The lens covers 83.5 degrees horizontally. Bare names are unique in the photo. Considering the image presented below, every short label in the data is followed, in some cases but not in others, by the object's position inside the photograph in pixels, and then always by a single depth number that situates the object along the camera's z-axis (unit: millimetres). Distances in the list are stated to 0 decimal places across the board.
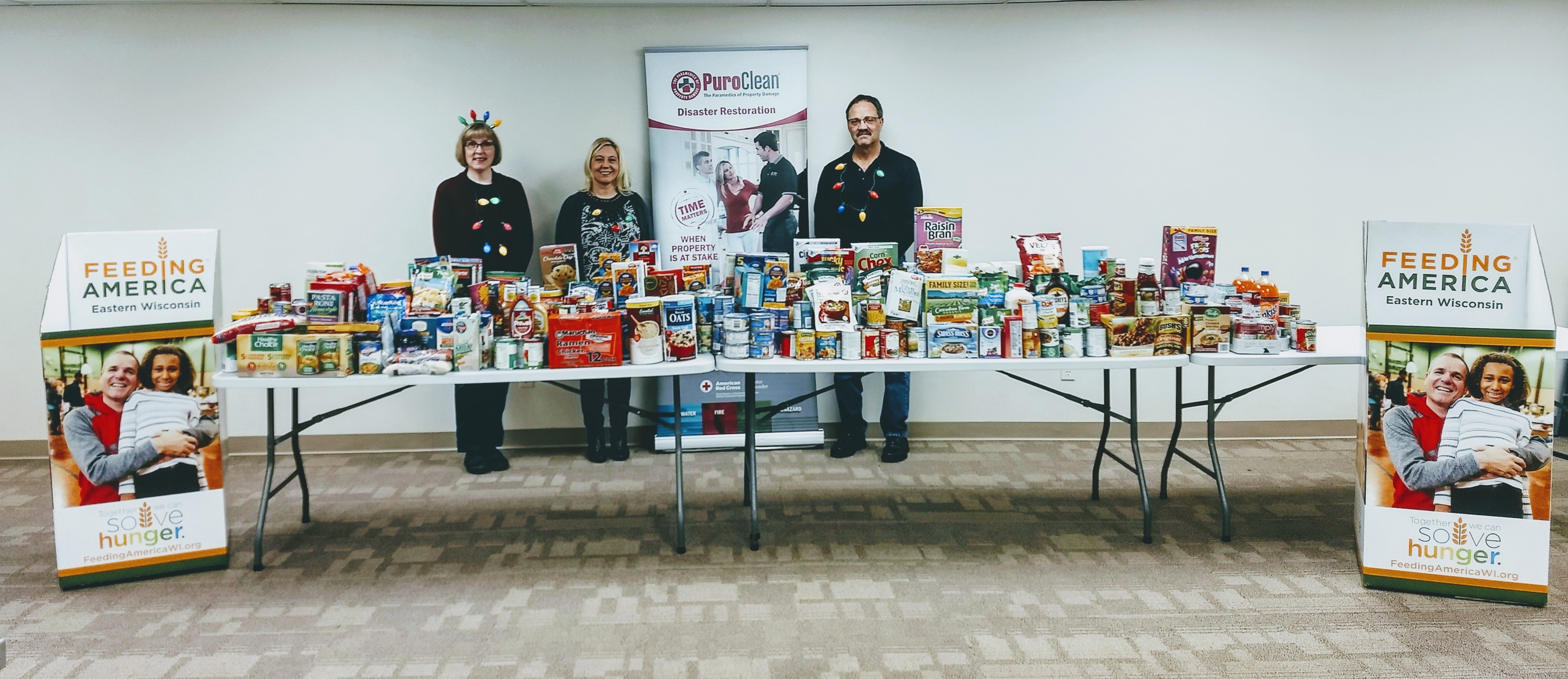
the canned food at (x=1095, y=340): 3174
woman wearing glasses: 4516
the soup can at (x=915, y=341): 3189
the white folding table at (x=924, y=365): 3092
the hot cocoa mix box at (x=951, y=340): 3146
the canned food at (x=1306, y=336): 3205
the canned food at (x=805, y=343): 3143
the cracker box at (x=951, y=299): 3152
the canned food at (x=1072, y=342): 3164
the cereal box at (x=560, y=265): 3943
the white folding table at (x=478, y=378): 2934
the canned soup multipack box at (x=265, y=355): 2955
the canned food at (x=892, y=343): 3154
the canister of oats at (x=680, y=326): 3107
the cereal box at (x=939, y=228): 3602
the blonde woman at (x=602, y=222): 4617
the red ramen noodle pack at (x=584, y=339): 3029
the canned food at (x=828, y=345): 3158
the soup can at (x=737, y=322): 3135
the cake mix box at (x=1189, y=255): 3346
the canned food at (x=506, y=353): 3031
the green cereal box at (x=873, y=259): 3426
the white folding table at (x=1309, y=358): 3131
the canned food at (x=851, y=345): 3143
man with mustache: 4664
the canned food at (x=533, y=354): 3045
